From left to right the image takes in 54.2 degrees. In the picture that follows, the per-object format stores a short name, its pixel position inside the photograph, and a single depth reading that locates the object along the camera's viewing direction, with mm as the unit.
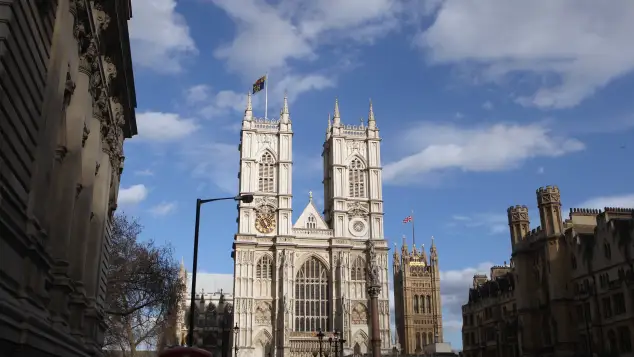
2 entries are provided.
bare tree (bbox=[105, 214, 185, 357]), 41941
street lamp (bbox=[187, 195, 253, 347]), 21438
